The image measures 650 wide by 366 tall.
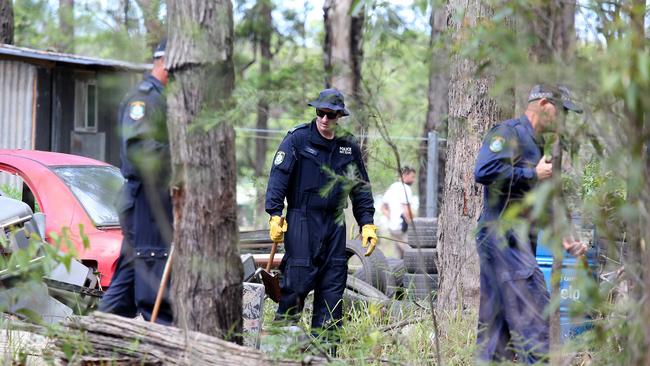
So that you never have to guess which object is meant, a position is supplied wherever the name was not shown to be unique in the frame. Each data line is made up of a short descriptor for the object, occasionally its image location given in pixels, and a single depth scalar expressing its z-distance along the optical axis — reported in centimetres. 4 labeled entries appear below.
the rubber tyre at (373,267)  1889
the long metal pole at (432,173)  2508
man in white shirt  3130
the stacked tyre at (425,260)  1830
